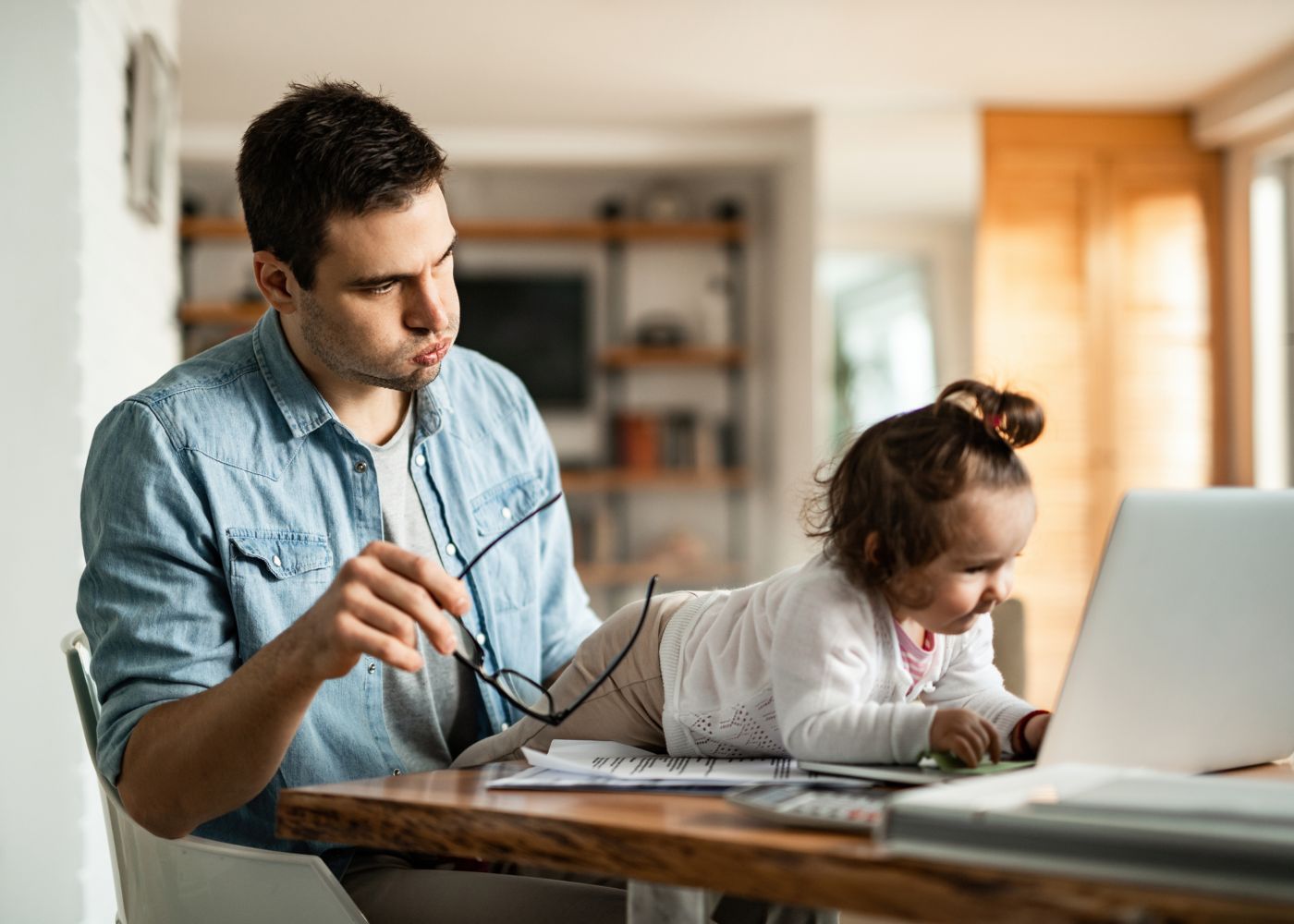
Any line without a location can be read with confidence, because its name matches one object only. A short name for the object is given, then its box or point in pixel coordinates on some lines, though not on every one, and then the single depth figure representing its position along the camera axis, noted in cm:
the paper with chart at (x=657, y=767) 90
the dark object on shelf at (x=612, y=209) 679
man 105
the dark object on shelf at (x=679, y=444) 677
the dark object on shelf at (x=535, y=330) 684
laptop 87
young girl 92
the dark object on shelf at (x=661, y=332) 680
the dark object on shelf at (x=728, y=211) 680
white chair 100
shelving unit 663
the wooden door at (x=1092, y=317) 587
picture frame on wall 324
